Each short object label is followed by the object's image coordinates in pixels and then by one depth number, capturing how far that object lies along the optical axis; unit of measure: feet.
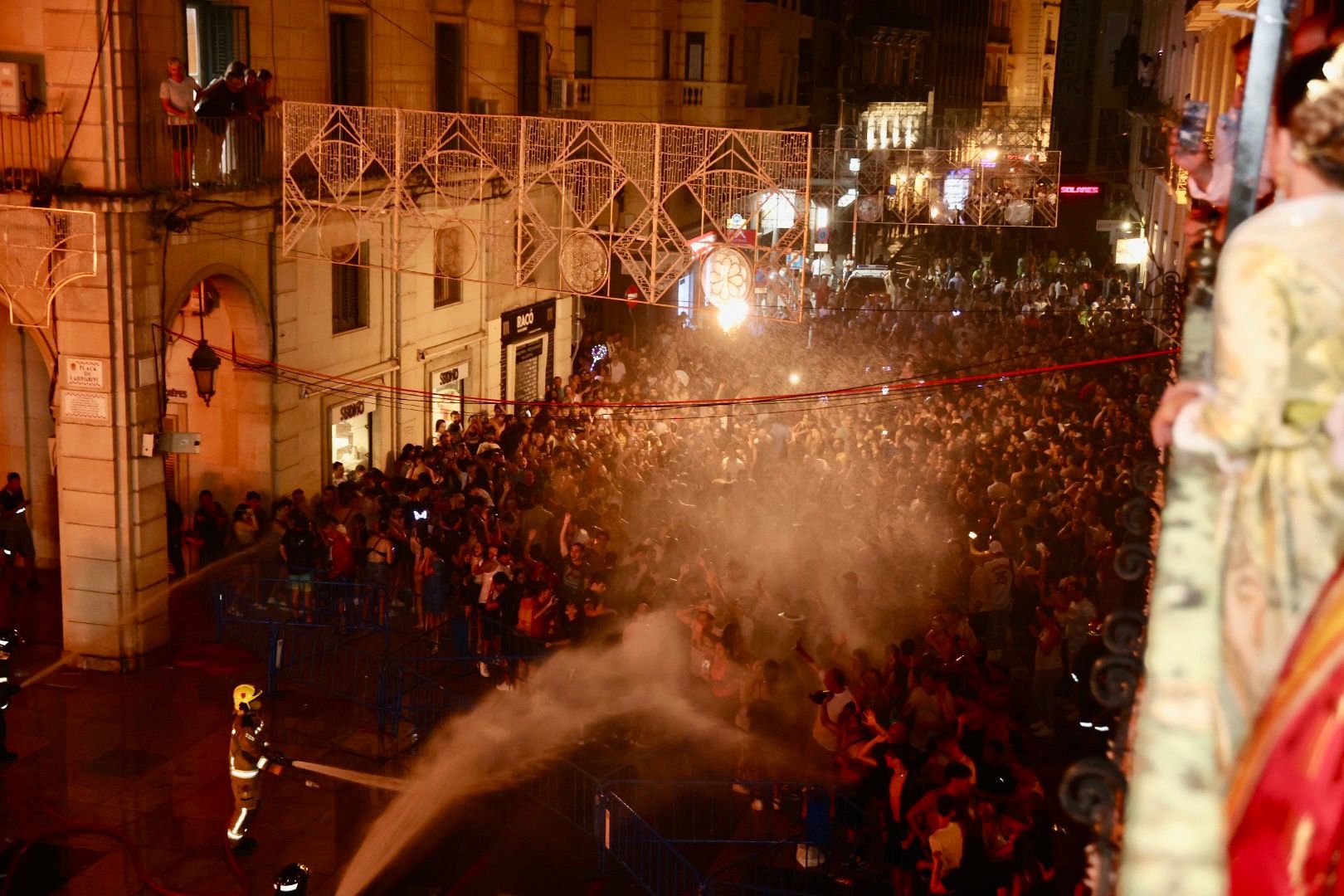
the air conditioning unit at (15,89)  52.70
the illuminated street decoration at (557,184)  57.36
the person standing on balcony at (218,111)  58.34
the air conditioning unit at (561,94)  102.01
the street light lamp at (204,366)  58.70
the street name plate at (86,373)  54.44
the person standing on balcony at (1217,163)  12.64
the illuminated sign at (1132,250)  136.04
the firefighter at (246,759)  39.83
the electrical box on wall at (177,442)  55.83
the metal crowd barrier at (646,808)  39.19
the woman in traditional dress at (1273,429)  9.11
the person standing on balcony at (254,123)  59.88
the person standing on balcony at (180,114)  54.75
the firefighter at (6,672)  45.57
